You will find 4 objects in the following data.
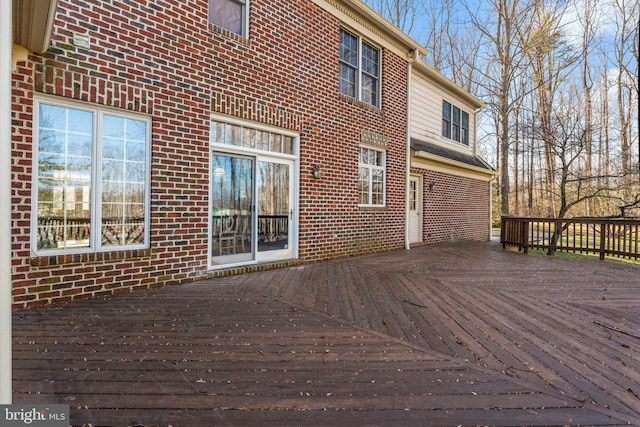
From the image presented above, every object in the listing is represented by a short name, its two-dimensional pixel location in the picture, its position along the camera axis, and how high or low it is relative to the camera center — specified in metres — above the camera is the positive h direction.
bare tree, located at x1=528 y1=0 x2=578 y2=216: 14.45 +6.75
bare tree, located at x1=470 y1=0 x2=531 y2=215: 15.11 +7.24
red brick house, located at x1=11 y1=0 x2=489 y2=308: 3.73 +0.94
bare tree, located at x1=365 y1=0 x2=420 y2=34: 16.12 +9.18
